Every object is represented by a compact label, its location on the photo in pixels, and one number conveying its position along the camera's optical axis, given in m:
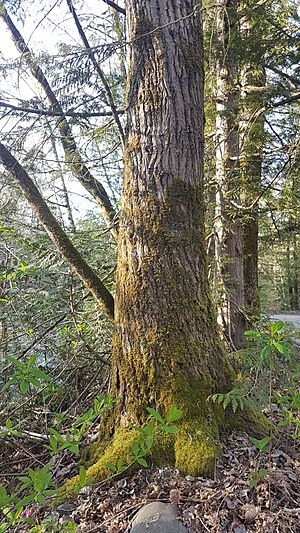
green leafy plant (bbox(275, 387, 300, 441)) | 1.79
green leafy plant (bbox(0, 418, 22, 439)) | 1.71
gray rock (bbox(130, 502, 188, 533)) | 1.49
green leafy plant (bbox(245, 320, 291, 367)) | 1.57
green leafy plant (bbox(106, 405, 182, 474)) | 1.63
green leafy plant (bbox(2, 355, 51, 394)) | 1.51
